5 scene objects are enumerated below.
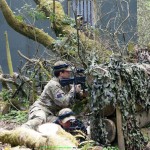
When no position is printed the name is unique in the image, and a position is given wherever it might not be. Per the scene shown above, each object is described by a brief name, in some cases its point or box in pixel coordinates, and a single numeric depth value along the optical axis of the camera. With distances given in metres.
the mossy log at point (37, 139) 8.33
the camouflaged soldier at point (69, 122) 10.68
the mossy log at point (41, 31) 16.46
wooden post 9.62
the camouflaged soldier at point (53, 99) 11.17
